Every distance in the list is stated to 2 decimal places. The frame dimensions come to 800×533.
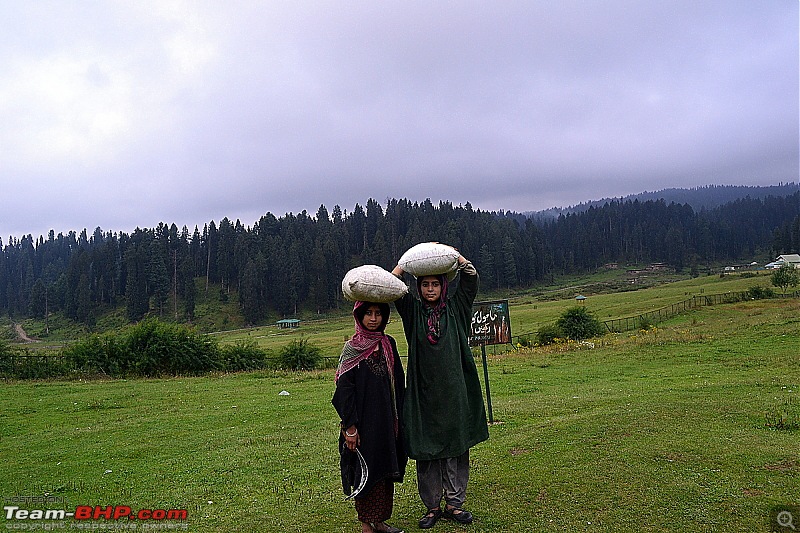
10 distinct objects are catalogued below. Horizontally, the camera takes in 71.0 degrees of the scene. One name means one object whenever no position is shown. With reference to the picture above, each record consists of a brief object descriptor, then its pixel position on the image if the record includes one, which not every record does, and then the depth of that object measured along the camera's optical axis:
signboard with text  11.46
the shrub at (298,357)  30.66
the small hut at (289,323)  88.75
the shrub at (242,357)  30.31
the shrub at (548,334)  35.07
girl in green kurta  5.60
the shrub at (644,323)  39.04
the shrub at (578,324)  34.94
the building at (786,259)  102.00
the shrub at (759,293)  48.75
